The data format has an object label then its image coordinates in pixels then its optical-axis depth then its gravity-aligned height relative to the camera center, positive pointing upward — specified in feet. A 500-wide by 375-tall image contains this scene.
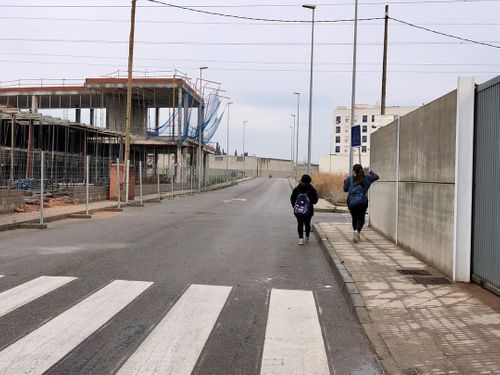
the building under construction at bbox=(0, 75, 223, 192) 128.47 +15.75
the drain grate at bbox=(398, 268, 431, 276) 27.64 -4.58
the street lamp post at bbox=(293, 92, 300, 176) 252.13 +11.80
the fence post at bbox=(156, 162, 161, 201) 115.05 -1.16
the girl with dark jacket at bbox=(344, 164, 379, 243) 38.45 -1.02
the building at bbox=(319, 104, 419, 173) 307.58 +36.96
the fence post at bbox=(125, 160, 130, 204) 87.28 -0.87
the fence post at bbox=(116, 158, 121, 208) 79.05 -0.70
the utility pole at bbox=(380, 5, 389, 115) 97.25 +18.40
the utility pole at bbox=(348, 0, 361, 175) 79.03 +16.40
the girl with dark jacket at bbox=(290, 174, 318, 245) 41.22 -1.75
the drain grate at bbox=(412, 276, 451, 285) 25.30 -4.60
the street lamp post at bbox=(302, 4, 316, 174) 121.43 +16.94
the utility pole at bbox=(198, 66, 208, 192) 148.17 +11.68
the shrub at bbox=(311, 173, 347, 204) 100.35 -2.17
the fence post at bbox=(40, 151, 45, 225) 52.56 -3.41
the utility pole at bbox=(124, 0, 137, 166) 88.94 +18.13
